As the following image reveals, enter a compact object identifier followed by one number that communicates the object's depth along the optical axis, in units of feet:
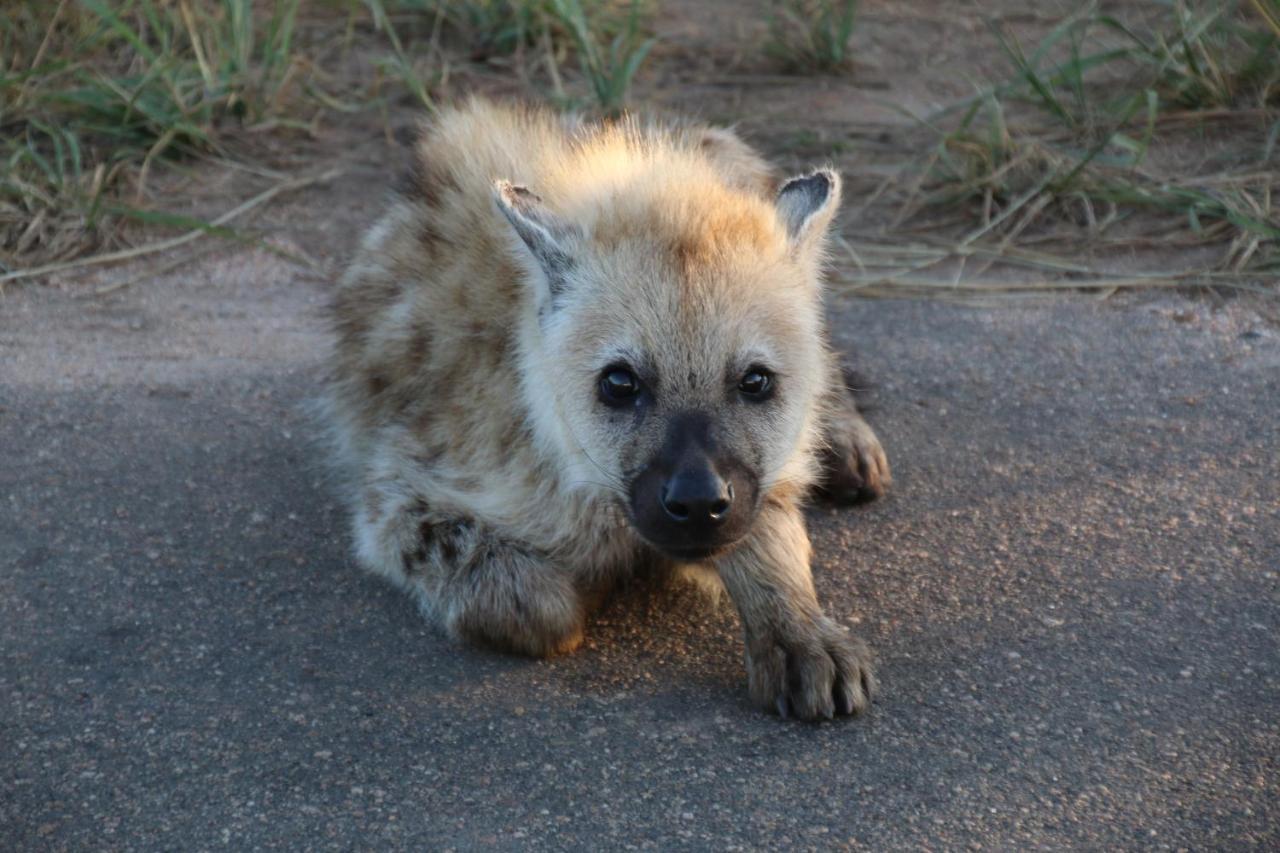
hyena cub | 14.51
